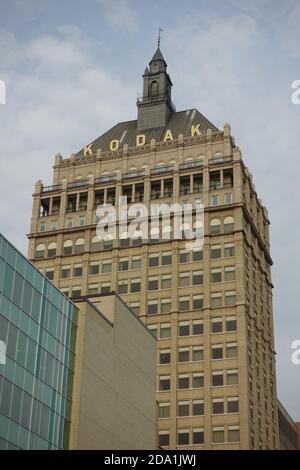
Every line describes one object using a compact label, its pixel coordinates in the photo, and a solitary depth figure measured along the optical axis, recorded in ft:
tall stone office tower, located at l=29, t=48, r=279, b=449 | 327.06
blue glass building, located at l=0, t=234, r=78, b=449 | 173.88
